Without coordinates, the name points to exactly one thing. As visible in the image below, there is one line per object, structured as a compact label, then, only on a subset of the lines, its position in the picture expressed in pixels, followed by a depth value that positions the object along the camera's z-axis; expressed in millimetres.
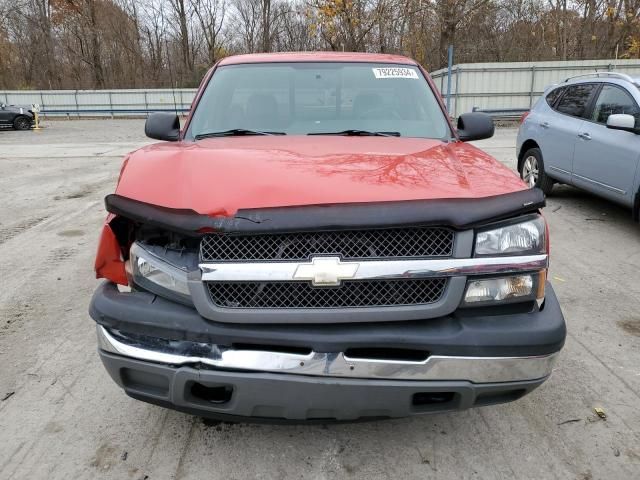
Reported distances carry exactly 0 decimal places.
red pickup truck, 1873
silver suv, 5586
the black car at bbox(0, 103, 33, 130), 24858
